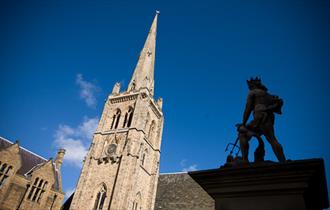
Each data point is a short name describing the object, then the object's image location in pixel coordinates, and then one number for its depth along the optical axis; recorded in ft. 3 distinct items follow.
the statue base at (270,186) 11.64
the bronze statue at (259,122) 14.99
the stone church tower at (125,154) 80.51
